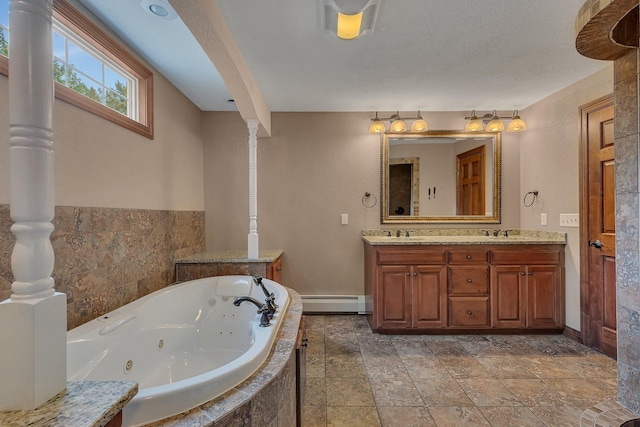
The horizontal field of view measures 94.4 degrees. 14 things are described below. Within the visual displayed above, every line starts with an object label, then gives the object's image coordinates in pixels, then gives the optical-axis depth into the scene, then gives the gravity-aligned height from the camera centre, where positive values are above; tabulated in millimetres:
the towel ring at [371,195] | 3395 +191
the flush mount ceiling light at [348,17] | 1554 +1113
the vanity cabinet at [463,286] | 2795 -692
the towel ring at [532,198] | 3122 +157
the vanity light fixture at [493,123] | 3086 +961
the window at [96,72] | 1591 +914
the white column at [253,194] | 2771 +187
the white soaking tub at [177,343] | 926 -656
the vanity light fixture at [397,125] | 3152 +944
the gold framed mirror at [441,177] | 3373 +412
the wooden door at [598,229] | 2361 -138
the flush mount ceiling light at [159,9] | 1633 +1174
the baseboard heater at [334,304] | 3373 -1029
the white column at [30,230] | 572 -31
